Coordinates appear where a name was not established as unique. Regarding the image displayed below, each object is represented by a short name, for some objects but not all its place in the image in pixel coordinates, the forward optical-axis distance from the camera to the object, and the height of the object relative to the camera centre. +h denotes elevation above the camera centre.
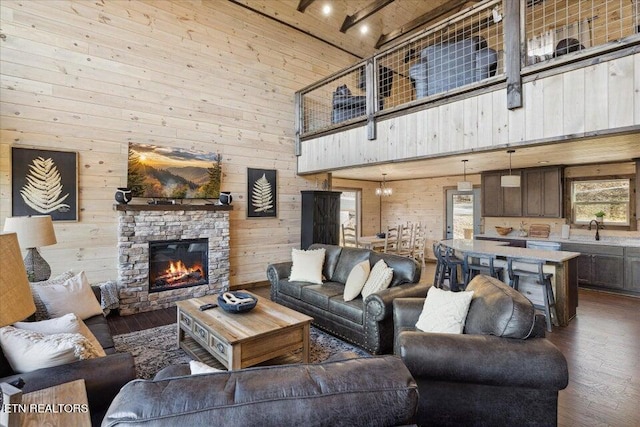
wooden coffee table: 2.56 -1.04
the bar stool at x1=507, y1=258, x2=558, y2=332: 3.90 -0.86
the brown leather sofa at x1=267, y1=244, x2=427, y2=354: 3.08 -0.96
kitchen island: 4.01 -0.78
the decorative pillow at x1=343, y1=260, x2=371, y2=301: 3.50 -0.77
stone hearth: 4.42 -0.46
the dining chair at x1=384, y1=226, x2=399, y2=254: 7.41 -0.67
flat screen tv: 4.62 +0.64
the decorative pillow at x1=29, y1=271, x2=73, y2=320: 2.47 -0.72
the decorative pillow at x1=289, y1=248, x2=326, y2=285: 4.24 -0.72
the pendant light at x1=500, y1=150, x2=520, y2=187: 5.16 +0.50
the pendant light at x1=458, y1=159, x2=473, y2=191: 5.75 +0.47
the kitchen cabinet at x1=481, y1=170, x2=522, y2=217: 6.72 +0.31
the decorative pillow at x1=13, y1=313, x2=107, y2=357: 1.94 -0.70
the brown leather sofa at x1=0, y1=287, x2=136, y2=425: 1.55 -0.81
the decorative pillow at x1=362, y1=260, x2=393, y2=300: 3.37 -0.73
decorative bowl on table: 3.00 -0.86
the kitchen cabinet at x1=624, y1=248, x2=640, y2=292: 5.15 -0.96
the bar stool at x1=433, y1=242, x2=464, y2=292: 4.98 -0.83
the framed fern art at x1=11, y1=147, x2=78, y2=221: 3.83 +0.40
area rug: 3.03 -1.42
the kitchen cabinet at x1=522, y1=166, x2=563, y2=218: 6.15 +0.38
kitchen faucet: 5.82 -0.28
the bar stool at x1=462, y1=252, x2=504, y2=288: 4.48 -0.82
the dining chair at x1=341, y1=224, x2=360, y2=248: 8.40 -0.62
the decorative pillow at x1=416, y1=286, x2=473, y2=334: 2.30 -0.76
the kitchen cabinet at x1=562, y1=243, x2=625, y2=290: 5.32 -0.94
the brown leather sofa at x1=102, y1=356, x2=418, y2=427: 0.87 -0.54
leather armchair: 1.76 -0.91
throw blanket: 4.17 -1.09
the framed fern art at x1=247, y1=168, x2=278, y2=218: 5.85 +0.38
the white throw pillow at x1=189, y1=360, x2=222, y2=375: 1.22 -0.60
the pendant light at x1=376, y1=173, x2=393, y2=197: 8.05 +0.55
